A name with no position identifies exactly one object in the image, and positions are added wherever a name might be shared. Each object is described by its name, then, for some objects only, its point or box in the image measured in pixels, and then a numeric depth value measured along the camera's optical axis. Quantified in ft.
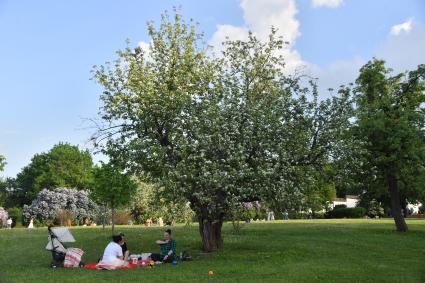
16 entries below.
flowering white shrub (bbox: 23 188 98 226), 233.35
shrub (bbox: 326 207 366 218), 253.44
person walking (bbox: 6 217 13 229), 203.41
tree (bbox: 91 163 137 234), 98.73
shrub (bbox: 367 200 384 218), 251.85
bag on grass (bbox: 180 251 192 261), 60.48
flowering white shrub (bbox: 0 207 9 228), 215.10
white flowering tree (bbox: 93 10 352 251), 60.44
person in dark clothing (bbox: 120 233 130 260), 55.98
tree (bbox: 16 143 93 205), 283.18
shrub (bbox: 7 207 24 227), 232.32
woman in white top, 53.21
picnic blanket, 54.12
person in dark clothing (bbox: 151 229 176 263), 58.03
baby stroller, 56.80
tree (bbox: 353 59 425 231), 103.86
